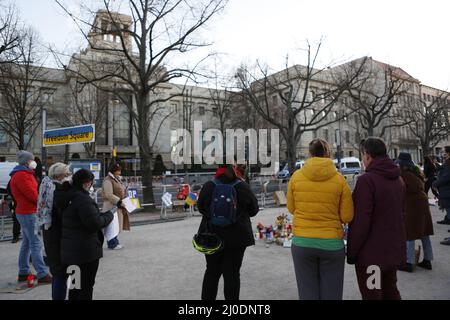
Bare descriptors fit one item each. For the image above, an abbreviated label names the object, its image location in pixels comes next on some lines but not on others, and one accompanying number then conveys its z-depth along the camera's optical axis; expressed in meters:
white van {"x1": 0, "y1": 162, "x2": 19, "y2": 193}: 19.19
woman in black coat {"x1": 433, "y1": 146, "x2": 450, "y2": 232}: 6.70
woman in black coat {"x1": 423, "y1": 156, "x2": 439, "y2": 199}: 10.48
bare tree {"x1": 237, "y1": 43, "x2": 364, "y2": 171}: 18.77
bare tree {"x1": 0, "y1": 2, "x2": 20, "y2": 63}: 14.61
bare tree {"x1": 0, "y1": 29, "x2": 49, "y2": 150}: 17.25
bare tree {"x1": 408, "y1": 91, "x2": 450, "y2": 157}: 26.07
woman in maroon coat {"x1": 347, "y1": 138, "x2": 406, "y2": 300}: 2.75
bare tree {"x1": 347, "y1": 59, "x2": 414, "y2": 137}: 21.37
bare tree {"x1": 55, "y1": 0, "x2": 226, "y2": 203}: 14.24
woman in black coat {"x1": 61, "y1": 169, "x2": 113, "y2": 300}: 3.23
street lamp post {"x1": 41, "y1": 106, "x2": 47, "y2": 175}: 8.78
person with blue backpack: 3.22
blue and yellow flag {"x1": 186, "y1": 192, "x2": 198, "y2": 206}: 11.38
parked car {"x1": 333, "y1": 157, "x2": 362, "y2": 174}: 35.09
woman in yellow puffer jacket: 2.71
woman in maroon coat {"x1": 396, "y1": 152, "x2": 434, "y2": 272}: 4.87
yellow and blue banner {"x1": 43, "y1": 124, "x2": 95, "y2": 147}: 8.92
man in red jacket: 4.89
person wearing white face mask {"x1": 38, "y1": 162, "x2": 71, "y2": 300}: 3.41
